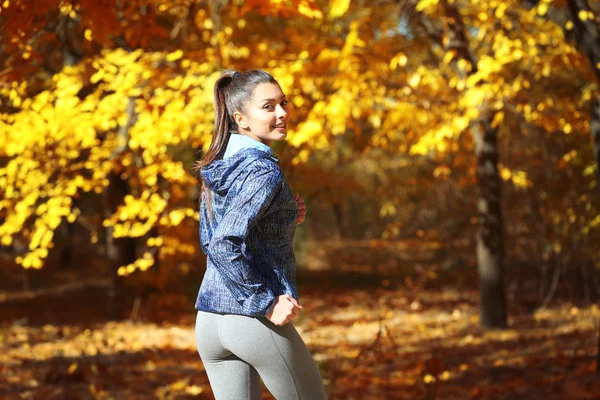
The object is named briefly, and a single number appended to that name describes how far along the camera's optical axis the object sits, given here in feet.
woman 13.16
